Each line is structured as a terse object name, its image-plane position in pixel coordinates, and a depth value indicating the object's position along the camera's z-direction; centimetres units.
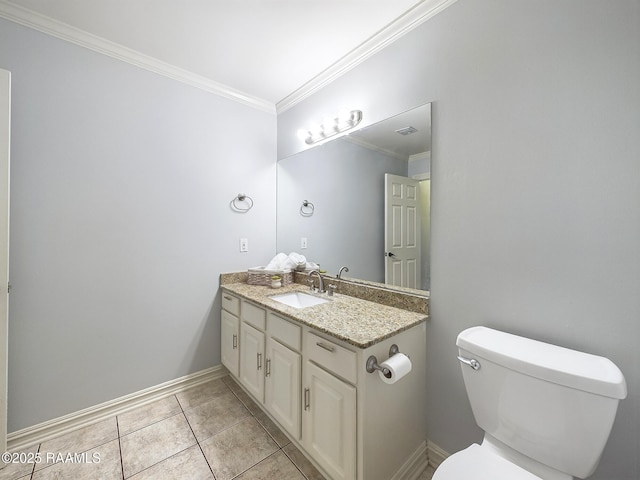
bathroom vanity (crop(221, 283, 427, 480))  109
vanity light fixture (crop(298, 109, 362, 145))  179
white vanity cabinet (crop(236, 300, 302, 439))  138
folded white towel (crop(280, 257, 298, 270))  225
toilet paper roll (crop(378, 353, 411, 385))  104
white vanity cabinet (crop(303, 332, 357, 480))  110
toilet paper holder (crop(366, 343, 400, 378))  106
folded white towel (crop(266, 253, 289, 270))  223
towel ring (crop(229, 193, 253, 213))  227
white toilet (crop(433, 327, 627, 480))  80
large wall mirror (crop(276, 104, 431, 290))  148
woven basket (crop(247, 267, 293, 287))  216
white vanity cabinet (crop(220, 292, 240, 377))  194
